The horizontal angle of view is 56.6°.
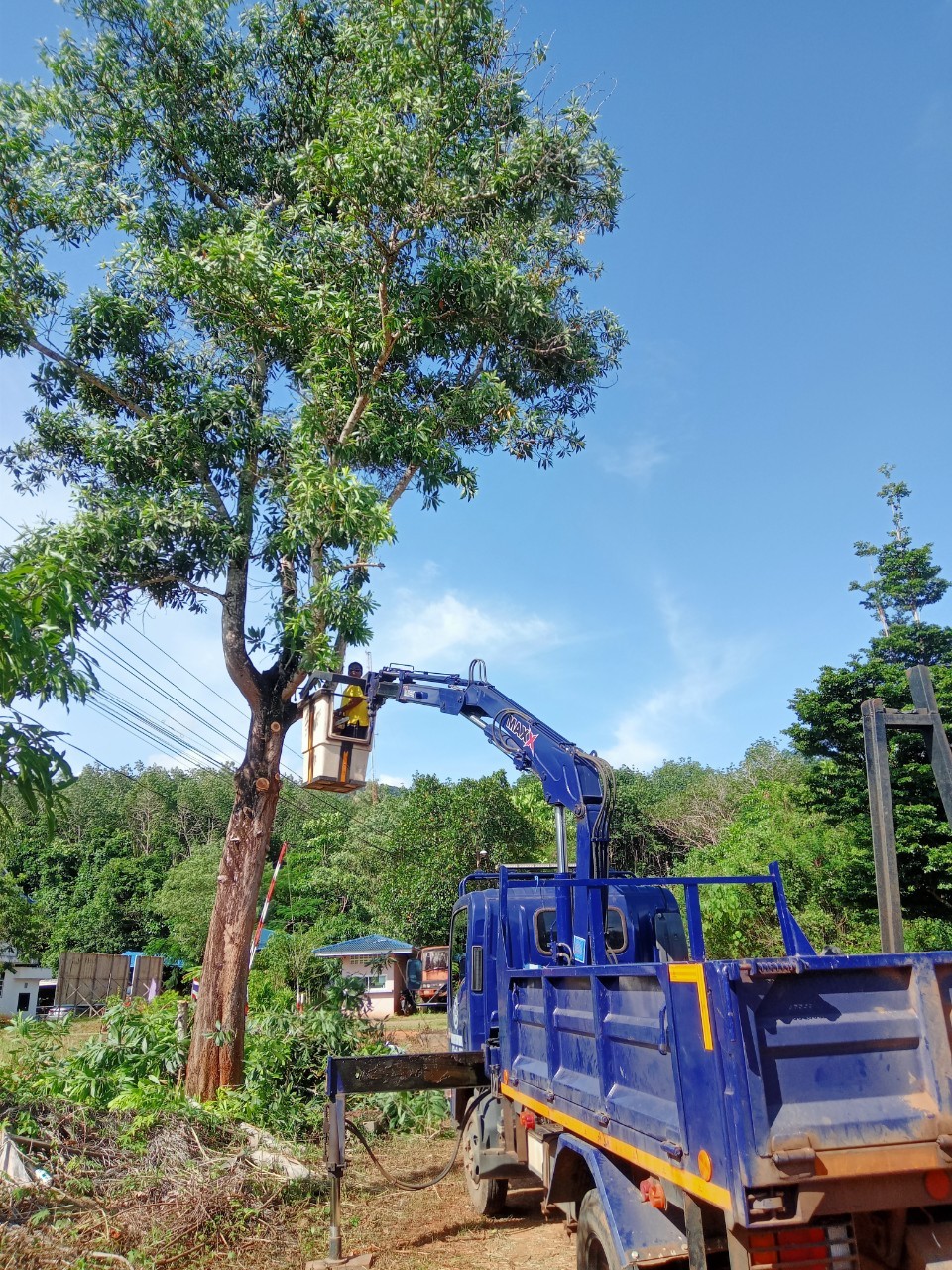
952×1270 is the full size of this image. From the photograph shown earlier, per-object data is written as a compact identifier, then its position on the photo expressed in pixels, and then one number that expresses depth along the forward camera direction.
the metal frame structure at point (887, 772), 5.10
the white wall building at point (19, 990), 35.47
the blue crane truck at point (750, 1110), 3.21
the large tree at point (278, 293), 9.55
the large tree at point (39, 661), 3.91
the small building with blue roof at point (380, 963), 28.22
